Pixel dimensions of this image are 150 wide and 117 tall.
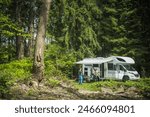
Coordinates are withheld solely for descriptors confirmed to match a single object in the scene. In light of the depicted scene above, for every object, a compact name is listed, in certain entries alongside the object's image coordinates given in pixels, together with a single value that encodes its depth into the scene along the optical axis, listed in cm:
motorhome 2736
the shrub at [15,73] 1284
